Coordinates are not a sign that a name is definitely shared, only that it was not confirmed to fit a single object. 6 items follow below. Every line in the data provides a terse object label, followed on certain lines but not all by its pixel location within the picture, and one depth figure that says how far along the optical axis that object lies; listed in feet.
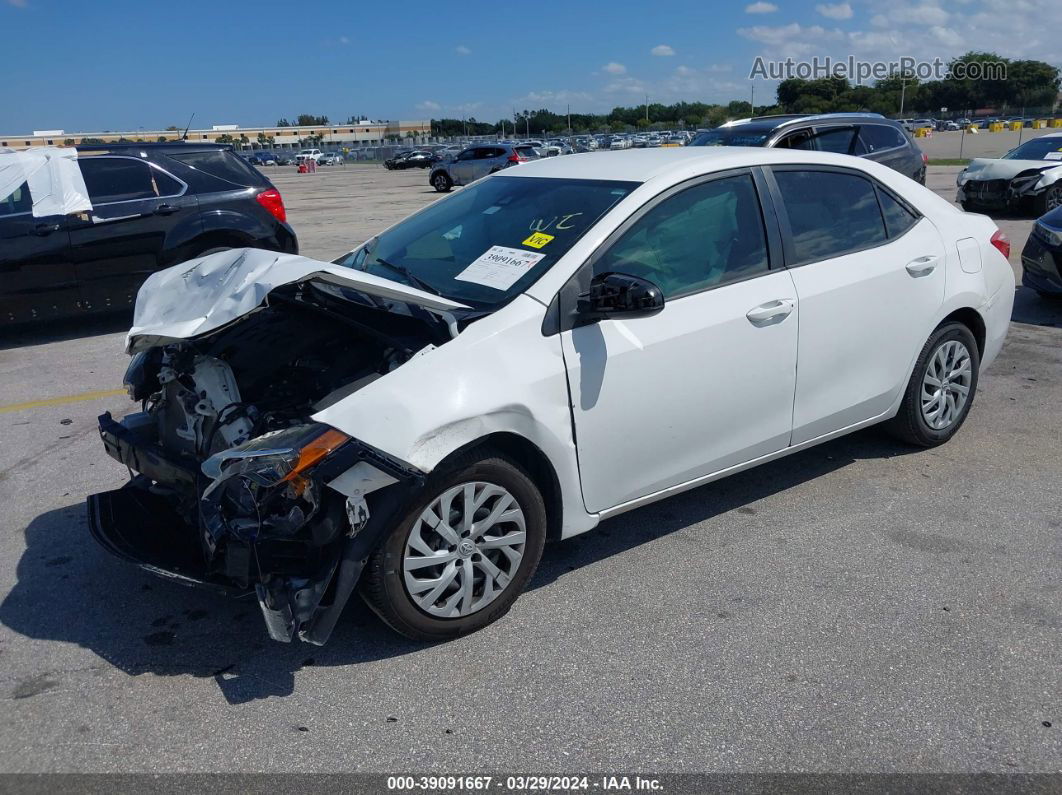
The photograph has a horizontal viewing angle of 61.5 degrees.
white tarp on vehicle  26.27
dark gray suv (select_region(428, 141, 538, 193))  99.86
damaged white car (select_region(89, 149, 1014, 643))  9.86
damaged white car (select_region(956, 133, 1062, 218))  48.62
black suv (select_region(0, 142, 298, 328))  25.95
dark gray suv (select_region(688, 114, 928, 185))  36.37
